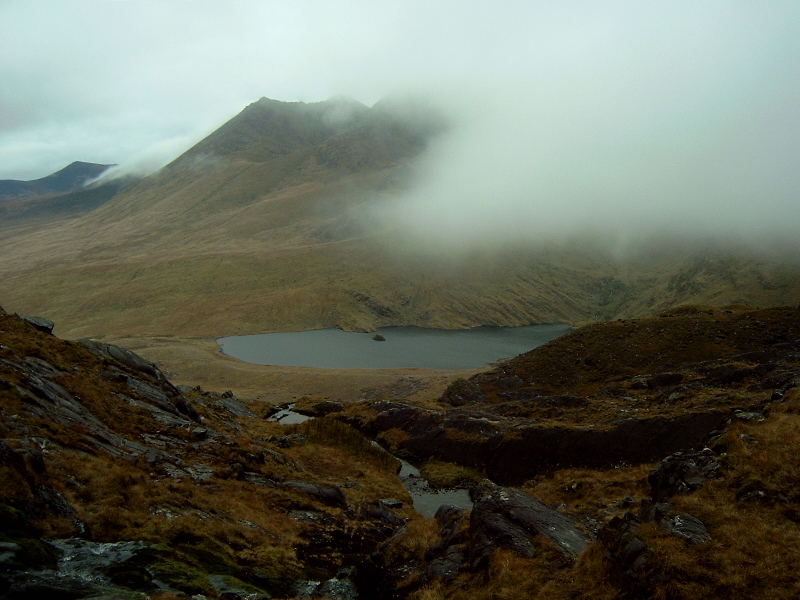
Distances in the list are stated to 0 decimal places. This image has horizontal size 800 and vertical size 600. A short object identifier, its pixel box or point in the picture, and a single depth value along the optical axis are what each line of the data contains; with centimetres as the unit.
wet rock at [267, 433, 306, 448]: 4178
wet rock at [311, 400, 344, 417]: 7019
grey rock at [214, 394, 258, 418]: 5264
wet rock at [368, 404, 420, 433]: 5478
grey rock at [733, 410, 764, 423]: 2355
